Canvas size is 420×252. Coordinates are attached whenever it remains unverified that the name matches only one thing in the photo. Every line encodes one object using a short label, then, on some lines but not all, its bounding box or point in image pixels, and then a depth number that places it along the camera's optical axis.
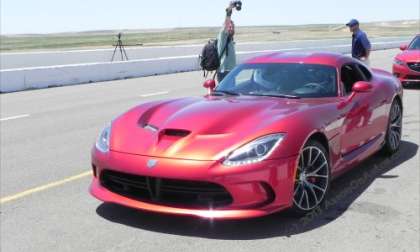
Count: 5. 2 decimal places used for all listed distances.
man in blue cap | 10.59
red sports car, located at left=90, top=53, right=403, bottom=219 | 4.18
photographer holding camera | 9.66
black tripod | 26.39
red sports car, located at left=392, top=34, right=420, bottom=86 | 14.22
